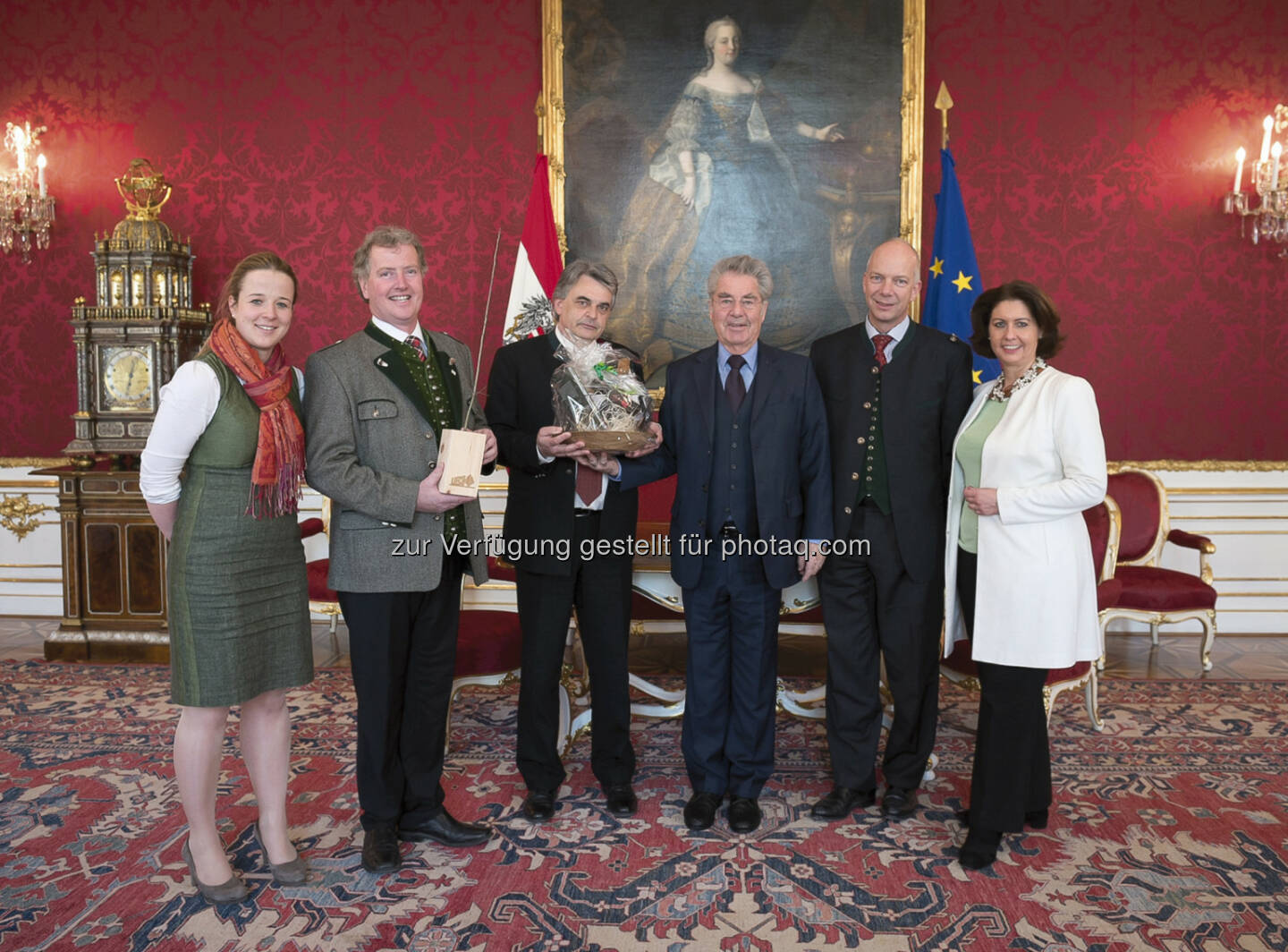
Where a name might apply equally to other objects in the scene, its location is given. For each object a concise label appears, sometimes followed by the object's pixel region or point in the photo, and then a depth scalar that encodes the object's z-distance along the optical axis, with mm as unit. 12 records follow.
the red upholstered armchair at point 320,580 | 4598
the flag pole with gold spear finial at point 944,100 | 4821
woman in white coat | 2607
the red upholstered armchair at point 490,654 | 3602
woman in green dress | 2379
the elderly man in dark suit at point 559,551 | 2924
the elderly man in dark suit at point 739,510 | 2906
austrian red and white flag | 5312
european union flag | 5023
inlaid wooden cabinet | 5031
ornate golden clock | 5176
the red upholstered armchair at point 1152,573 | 4859
